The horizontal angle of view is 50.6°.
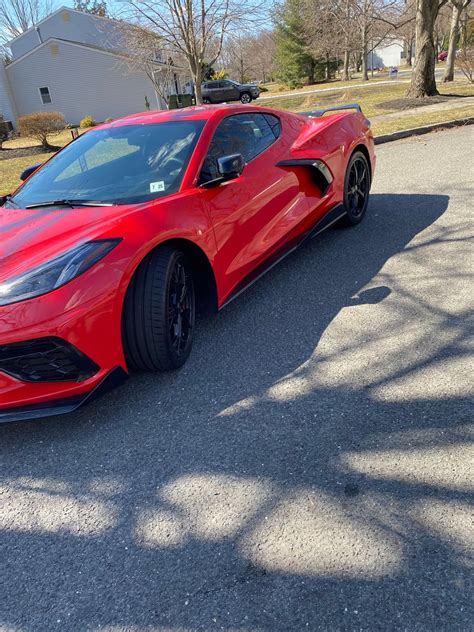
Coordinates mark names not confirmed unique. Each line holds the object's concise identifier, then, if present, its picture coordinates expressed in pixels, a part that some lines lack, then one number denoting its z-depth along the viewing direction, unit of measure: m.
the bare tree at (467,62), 20.95
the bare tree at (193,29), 17.02
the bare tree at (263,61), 55.81
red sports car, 2.47
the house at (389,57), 78.38
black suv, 34.91
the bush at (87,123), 29.58
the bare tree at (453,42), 23.23
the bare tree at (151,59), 19.41
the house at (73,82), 32.50
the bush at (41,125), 18.09
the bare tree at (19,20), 58.72
